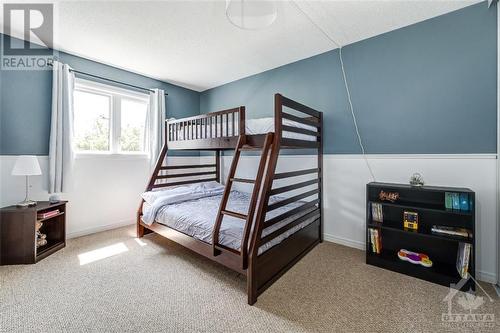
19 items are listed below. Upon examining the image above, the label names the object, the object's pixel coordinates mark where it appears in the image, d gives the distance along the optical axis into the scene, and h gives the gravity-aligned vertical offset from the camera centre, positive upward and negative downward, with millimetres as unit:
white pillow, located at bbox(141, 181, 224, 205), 3055 -357
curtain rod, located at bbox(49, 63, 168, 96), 3094 +1393
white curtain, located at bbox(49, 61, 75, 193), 2834 +503
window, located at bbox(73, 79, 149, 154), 3270 +793
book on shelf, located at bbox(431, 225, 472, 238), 1990 -603
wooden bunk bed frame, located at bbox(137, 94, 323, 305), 1835 -312
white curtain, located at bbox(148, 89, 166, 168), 3895 +803
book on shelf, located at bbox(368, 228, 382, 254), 2426 -822
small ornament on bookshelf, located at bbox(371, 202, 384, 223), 2461 -510
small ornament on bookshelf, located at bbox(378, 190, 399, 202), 2436 -323
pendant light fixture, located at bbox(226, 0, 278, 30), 1776 +1332
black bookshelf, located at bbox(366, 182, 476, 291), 2006 -647
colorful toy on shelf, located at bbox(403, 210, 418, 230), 2300 -565
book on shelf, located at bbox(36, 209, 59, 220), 2512 -571
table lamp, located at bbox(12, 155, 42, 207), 2357 -6
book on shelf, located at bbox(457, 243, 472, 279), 1947 -841
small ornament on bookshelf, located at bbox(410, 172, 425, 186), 2268 -128
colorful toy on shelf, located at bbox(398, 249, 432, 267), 2186 -938
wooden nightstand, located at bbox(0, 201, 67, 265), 2365 -766
